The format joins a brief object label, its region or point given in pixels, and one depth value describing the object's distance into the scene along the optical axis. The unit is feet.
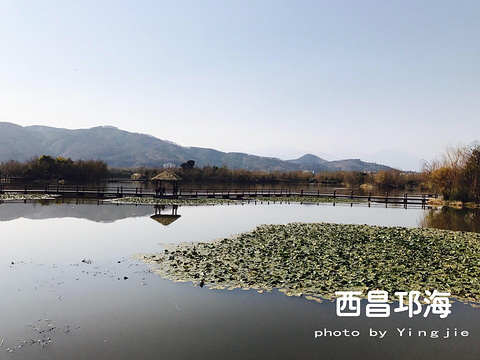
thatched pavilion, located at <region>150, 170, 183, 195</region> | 127.24
